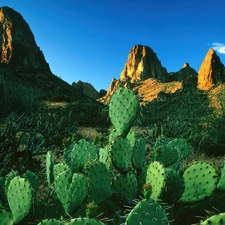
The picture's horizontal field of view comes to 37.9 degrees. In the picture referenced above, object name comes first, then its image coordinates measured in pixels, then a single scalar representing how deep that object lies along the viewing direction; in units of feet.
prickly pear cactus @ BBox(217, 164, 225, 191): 9.43
